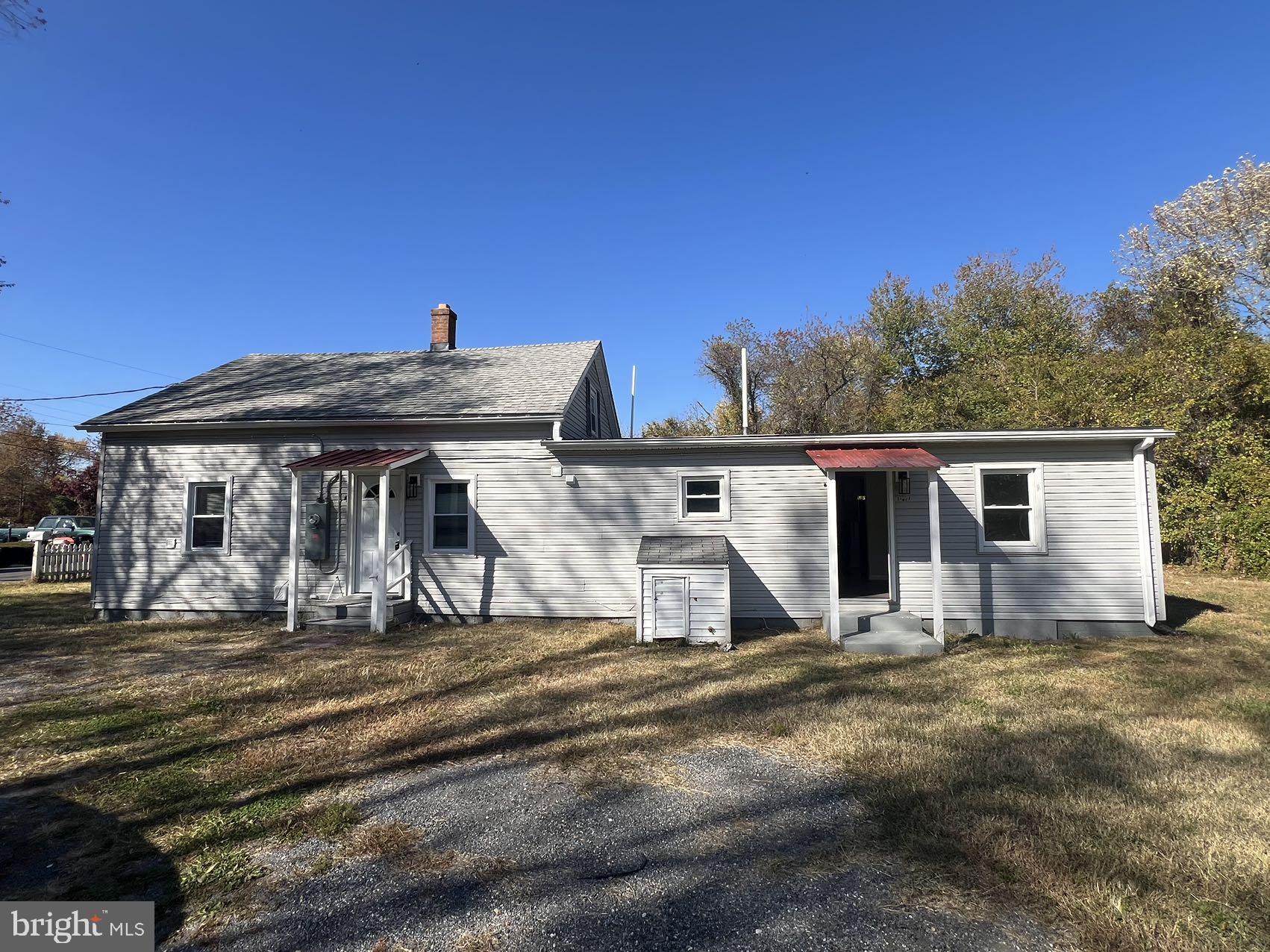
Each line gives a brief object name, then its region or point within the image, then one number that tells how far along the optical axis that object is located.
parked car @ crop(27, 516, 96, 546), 22.44
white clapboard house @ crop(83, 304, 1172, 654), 8.60
